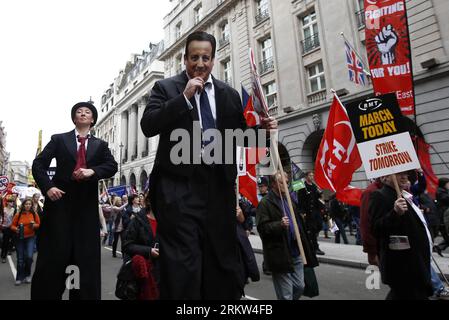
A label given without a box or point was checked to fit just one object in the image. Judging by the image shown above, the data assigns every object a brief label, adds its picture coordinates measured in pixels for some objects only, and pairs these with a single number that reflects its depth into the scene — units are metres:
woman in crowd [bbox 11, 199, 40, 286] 6.99
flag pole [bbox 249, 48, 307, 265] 2.24
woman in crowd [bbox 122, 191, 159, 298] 3.34
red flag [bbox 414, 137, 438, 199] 7.25
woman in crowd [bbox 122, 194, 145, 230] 9.45
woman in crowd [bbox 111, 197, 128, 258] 10.85
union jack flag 10.86
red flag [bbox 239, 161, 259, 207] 7.44
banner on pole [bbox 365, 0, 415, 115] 7.46
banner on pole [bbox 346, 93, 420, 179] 3.47
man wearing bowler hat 2.81
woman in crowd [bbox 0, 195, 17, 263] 9.65
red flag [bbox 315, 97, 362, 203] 6.07
